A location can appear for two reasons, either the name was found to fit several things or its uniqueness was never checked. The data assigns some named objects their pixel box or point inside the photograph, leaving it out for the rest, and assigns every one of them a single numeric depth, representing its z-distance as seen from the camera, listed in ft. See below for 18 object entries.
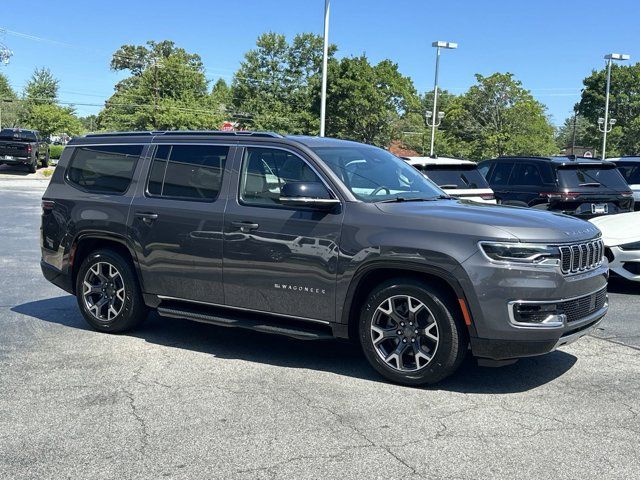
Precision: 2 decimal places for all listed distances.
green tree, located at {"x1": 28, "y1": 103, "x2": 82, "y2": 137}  230.27
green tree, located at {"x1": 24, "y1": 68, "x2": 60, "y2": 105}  256.93
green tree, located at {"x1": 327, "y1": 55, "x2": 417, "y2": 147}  172.35
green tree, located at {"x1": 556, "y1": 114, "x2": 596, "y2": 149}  341.15
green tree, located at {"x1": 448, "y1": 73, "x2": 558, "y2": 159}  183.42
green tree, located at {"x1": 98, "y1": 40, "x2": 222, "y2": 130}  217.56
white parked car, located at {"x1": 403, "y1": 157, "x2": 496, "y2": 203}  36.60
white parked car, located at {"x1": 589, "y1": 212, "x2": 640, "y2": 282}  28.94
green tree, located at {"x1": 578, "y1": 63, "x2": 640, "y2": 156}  200.03
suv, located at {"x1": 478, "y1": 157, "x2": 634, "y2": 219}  39.04
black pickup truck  110.30
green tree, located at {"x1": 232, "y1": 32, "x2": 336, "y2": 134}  224.74
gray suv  16.06
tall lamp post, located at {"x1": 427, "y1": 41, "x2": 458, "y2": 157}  133.08
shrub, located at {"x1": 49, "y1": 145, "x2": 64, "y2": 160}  177.42
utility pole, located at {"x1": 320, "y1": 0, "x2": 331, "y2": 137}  78.28
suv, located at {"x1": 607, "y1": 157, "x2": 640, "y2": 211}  53.98
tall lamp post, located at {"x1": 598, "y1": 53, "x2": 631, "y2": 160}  138.92
